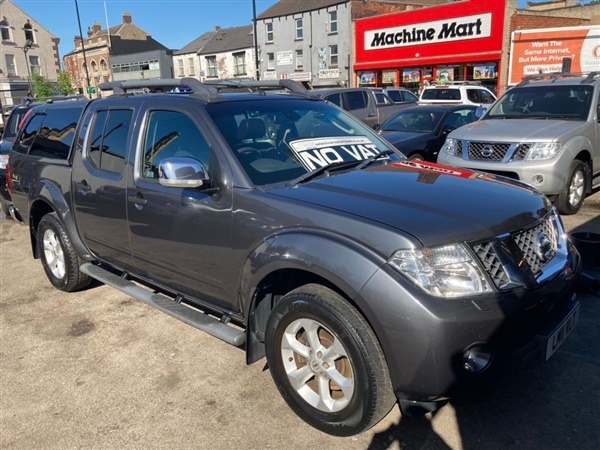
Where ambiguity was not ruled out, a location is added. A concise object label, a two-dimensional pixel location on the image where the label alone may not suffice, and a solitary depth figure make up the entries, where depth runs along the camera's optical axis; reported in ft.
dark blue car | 29.84
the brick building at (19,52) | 167.98
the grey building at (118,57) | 177.27
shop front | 90.27
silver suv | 21.16
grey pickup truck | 7.75
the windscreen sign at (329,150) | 11.14
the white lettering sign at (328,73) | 119.75
